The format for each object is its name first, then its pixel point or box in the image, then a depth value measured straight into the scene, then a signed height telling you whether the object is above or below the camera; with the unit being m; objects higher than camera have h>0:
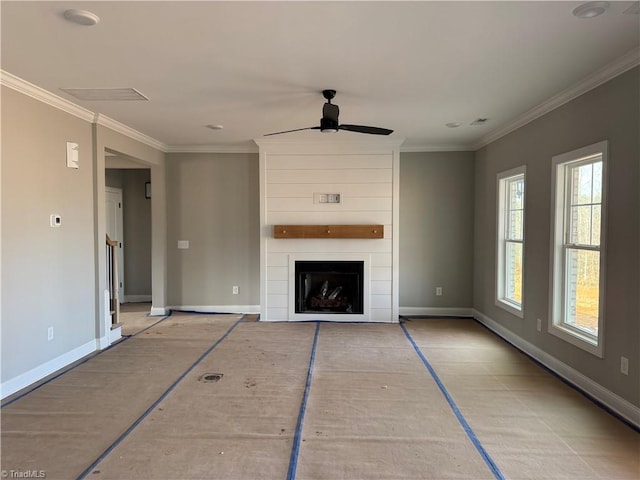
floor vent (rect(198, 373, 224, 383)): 3.30 -1.36
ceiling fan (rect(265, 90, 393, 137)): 3.17 +0.95
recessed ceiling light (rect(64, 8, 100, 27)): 2.07 +1.19
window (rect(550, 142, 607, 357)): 3.01 -0.16
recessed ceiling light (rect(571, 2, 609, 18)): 1.98 +1.19
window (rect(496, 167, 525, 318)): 4.46 -0.16
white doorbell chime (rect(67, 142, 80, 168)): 3.69 +0.72
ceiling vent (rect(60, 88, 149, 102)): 3.29 +1.20
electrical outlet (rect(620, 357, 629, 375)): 2.64 -0.98
